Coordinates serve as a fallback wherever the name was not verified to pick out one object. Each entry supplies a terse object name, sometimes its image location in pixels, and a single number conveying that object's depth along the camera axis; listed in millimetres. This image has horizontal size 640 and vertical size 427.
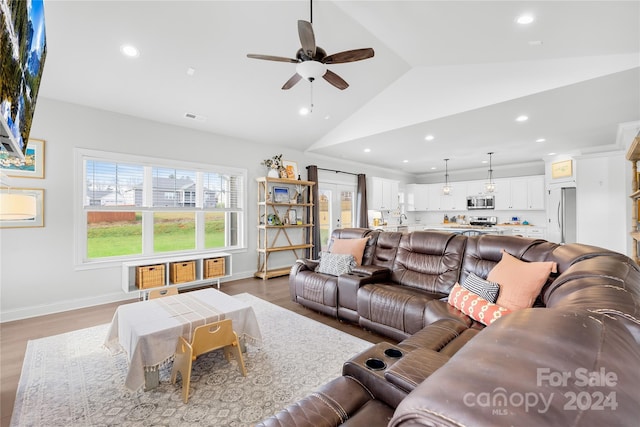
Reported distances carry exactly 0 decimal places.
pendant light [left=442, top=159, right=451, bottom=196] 7977
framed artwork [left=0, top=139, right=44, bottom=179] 3318
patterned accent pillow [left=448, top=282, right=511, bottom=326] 2086
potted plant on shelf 5688
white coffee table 1947
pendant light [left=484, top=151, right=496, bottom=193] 6923
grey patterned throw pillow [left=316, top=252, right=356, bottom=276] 3557
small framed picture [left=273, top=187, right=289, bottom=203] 5930
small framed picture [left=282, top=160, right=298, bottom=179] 6146
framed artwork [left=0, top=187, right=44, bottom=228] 2166
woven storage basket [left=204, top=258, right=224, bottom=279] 4676
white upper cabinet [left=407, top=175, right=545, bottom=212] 7512
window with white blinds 4023
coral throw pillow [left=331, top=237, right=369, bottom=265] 3747
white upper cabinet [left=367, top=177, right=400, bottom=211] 8279
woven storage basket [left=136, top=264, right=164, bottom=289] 3992
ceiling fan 2494
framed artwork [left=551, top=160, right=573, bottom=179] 6238
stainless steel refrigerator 6215
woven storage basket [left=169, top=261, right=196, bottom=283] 4316
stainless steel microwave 8266
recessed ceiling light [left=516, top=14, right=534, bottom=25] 2610
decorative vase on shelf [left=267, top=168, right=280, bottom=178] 5656
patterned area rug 1811
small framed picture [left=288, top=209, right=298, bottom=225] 6125
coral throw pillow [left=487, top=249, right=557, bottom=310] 2105
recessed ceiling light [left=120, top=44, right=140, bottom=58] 3033
